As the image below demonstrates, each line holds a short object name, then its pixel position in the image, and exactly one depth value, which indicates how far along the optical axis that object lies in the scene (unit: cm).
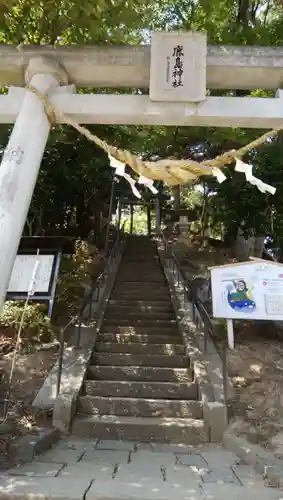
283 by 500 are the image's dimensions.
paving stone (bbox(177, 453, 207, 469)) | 504
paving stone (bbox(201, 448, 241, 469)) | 510
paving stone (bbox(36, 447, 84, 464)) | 492
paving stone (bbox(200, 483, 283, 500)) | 380
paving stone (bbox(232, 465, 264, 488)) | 432
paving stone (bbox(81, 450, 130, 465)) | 504
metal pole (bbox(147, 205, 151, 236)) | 2870
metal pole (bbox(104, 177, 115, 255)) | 1677
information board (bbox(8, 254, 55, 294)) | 890
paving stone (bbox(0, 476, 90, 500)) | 365
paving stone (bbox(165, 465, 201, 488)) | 426
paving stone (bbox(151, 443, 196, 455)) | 566
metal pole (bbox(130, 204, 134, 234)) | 2820
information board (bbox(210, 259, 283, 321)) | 817
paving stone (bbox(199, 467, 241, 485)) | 443
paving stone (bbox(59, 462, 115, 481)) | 433
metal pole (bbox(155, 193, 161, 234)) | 2439
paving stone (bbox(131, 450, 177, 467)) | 506
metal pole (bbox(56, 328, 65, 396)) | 662
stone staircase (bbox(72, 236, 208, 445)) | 612
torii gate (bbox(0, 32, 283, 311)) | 455
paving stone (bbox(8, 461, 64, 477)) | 432
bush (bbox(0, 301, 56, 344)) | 863
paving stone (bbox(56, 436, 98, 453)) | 552
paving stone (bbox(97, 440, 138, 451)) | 565
